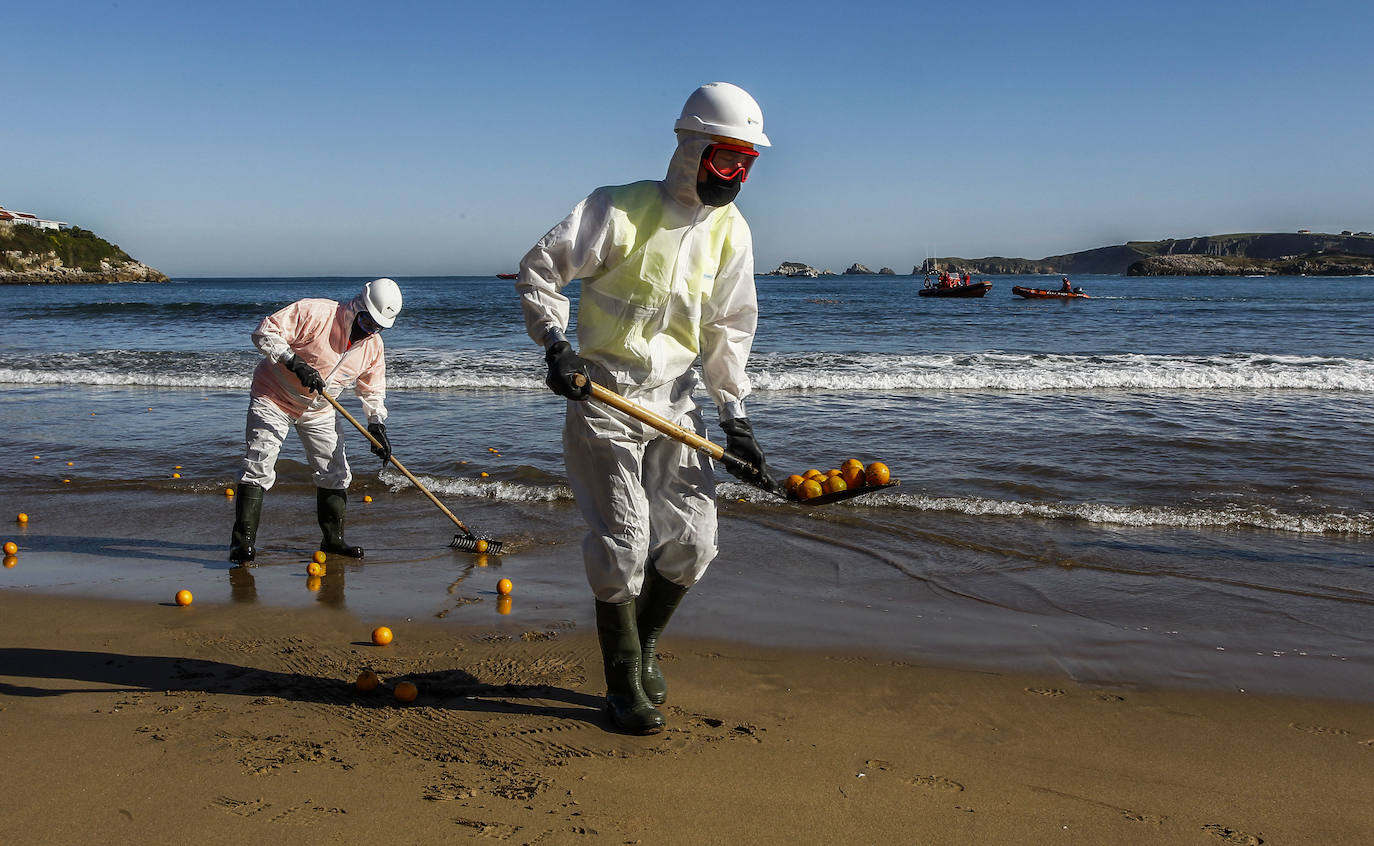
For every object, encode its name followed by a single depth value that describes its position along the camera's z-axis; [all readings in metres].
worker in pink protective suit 5.62
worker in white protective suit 3.24
